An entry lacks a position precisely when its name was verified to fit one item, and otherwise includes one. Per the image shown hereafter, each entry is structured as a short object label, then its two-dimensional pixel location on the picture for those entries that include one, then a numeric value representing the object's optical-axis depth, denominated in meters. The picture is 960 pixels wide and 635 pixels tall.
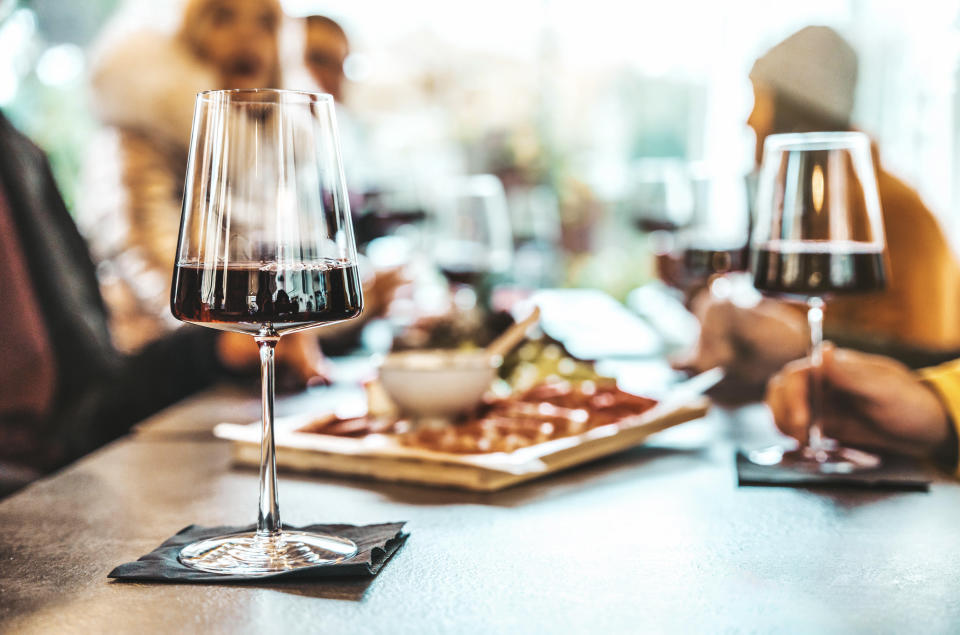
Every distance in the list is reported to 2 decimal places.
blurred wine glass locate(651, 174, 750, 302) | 1.69
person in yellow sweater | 1.66
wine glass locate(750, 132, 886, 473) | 1.07
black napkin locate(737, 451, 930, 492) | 1.00
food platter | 1.00
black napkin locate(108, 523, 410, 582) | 0.71
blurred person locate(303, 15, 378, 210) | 3.61
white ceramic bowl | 1.19
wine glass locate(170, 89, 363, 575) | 0.70
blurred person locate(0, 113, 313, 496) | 1.65
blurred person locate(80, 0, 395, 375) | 2.96
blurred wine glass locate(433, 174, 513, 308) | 1.91
